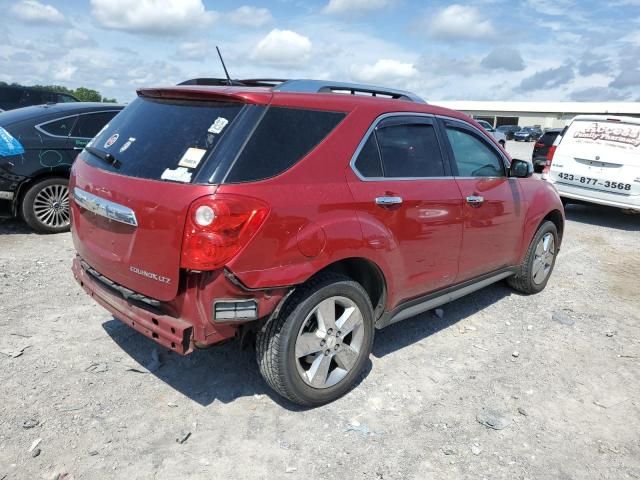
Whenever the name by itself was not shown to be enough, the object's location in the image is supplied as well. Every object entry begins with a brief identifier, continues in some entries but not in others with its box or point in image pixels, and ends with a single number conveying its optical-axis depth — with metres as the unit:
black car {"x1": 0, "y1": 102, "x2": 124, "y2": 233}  6.09
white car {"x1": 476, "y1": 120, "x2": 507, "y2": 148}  26.15
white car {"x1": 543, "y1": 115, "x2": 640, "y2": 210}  8.30
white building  81.56
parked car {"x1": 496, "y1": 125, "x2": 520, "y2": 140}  52.62
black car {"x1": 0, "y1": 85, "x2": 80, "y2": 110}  15.31
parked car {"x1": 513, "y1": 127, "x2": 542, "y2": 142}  49.59
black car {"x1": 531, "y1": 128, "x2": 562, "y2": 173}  14.47
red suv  2.60
